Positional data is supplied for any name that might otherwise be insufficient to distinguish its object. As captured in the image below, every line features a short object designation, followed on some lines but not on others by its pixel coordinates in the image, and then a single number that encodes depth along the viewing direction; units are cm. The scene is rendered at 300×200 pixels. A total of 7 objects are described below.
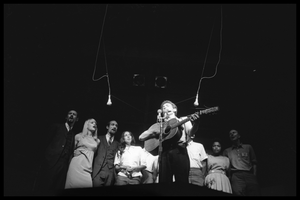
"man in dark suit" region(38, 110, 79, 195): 487
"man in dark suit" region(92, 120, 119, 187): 502
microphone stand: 435
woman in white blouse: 495
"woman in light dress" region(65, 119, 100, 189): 483
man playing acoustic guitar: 436
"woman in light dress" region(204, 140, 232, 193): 517
